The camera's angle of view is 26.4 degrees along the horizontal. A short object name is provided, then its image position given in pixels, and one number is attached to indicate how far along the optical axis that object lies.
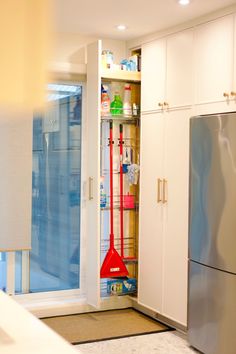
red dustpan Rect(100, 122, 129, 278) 4.51
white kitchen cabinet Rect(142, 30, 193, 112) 3.97
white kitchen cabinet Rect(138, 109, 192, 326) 4.02
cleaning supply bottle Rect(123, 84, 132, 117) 4.66
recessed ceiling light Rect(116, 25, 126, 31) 4.25
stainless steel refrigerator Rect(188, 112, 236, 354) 3.24
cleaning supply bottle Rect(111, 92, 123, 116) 4.61
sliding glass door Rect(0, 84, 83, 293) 4.62
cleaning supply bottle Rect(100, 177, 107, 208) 4.62
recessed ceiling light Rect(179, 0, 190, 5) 3.48
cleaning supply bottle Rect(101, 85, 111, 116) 4.56
